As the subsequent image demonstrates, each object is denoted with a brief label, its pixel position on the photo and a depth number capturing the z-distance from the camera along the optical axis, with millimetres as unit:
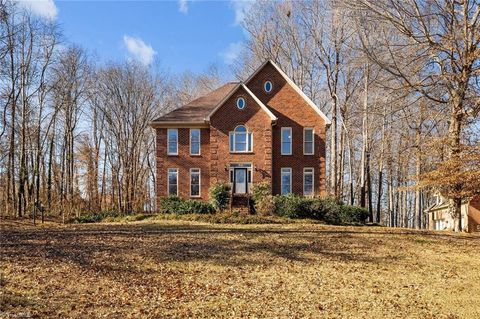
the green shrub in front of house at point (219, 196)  23719
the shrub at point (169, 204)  23564
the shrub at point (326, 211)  21812
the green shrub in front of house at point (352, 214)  21922
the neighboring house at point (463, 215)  32781
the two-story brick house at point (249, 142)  25109
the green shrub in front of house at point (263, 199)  21969
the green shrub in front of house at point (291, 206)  21562
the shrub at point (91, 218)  23734
